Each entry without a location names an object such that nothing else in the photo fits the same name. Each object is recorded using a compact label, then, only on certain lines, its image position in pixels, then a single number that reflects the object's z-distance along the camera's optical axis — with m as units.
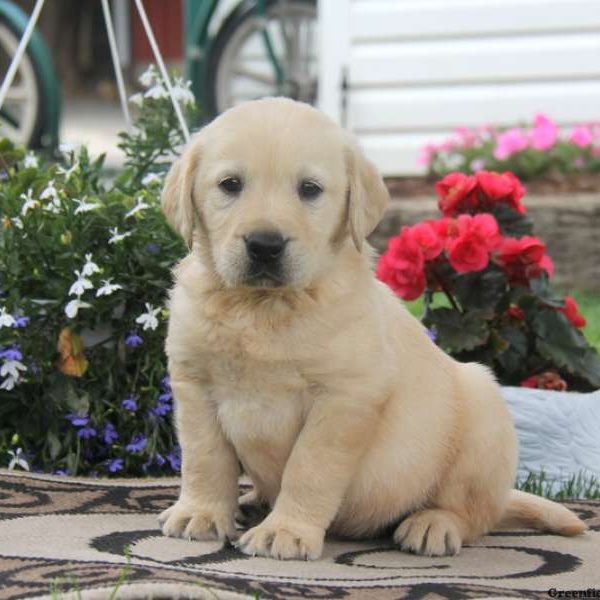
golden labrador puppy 5.07
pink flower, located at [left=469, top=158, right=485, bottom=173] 12.87
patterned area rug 4.56
